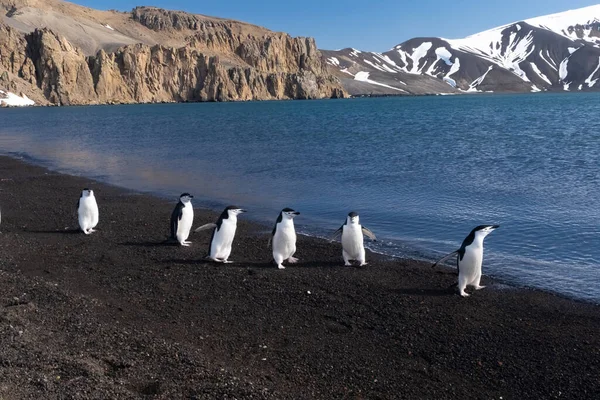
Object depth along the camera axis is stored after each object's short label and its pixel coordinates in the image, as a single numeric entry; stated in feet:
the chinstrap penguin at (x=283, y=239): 36.58
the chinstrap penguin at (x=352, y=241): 36.50
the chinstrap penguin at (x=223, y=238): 37.11
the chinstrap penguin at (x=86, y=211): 44.55
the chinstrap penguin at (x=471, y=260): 31.63
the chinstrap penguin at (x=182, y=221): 41.16
